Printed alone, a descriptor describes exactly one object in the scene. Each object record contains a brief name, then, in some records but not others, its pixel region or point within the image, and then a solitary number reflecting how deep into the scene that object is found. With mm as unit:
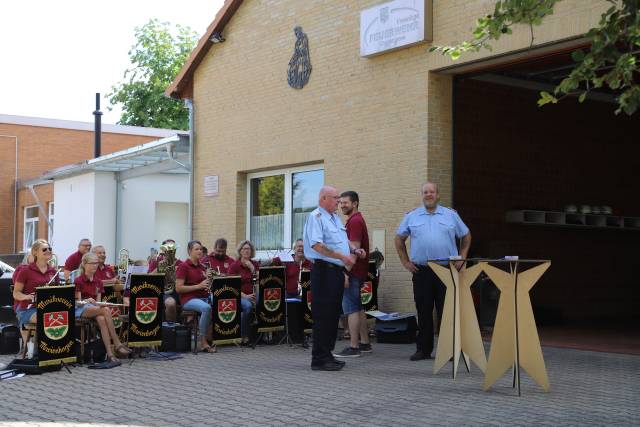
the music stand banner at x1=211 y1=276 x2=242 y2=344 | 11766
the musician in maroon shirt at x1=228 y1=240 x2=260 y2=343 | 12438
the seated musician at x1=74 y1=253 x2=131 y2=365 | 10469
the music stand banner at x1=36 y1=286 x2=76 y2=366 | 9836
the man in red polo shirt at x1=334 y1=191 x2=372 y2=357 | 10852
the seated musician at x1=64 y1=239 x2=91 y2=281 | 13367
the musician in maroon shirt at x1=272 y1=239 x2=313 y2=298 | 13289
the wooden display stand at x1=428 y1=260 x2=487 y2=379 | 9016
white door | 26109
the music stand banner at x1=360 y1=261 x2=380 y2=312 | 13469
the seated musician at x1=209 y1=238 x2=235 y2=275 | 12906
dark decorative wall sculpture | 15852
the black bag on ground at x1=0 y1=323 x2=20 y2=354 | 11578
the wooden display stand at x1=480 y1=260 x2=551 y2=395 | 8125
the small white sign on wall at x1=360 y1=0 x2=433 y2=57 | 13234
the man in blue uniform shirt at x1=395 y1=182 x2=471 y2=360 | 10305
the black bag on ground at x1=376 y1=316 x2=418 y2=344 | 12539
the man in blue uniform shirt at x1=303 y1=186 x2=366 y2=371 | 9594
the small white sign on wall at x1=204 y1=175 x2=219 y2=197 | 18156
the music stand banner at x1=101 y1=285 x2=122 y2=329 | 11226
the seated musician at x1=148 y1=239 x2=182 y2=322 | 12438
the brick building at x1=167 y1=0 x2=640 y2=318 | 13453
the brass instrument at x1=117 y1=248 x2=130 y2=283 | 13523
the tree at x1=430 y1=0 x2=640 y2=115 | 6422
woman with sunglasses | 10250
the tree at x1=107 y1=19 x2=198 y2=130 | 47969
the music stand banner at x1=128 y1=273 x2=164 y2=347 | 10914
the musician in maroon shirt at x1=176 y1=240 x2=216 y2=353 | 11859
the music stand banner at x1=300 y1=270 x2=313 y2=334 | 12609
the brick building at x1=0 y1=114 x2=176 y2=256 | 34406
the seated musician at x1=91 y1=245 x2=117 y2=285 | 12094
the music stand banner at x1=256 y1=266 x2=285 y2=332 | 12305
